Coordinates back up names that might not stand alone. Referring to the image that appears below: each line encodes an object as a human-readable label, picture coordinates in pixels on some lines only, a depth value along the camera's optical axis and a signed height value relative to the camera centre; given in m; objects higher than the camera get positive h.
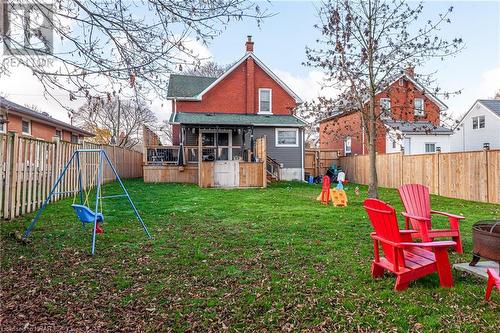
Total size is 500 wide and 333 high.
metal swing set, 5.72 -0.71
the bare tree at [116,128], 29.97 +4.30
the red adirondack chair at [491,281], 3.26 -1.02
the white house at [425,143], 23.28 +2.23
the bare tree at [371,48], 9.33 +3.59
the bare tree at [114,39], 3.75 +1.59
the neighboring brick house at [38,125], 16.81 +2.83
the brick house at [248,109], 20.55 +4.06
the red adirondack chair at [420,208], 5.31 -0.56
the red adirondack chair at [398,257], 3.80 -0.94
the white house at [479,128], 26.78 +3.96
